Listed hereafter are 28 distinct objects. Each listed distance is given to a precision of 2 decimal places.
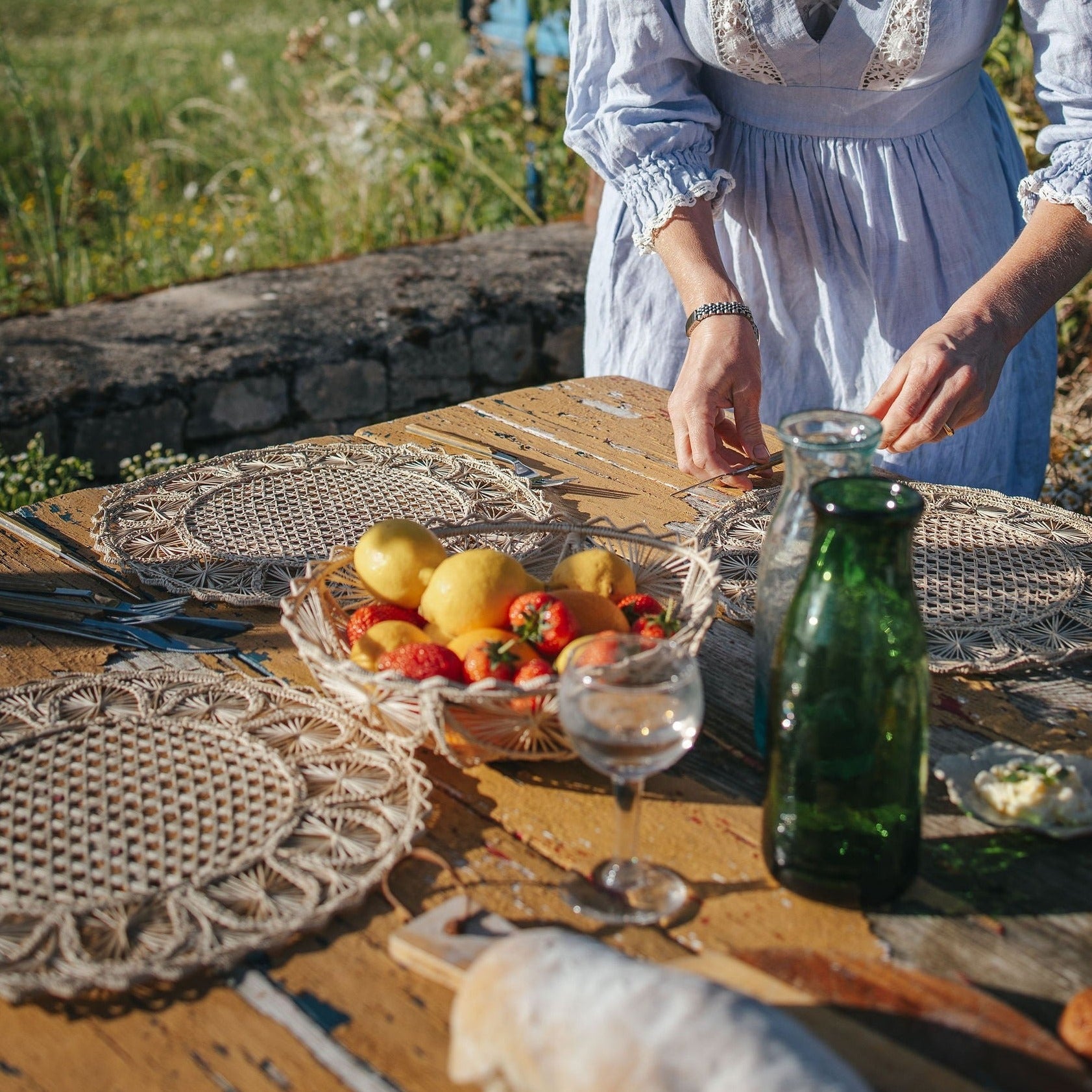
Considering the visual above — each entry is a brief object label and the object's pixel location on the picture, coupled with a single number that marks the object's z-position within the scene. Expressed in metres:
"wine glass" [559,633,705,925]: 0.83
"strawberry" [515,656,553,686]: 1.00
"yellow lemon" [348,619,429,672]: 1.07
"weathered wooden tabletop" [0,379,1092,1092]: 0.75
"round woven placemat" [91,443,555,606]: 1.40
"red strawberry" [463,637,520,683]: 1.01
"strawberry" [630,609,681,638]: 1.09
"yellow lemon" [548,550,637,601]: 1.17
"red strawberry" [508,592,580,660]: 1.06
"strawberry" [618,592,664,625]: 1.15
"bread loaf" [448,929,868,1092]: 0.61
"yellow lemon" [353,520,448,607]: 1.17
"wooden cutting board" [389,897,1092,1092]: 0.73
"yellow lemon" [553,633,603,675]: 0.90
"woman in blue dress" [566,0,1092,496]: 1.57
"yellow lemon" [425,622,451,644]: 1.11
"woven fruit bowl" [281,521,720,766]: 0.96
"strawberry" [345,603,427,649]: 1.12
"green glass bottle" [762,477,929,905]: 0.84
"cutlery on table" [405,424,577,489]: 1.66
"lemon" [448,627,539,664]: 1.04
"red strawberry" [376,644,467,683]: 1.00
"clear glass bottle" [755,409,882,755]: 1.01
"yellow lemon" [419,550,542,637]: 1.10
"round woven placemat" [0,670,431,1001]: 0.83
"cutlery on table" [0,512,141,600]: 1.39
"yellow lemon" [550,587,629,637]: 1.11
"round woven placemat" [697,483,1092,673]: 1.24
